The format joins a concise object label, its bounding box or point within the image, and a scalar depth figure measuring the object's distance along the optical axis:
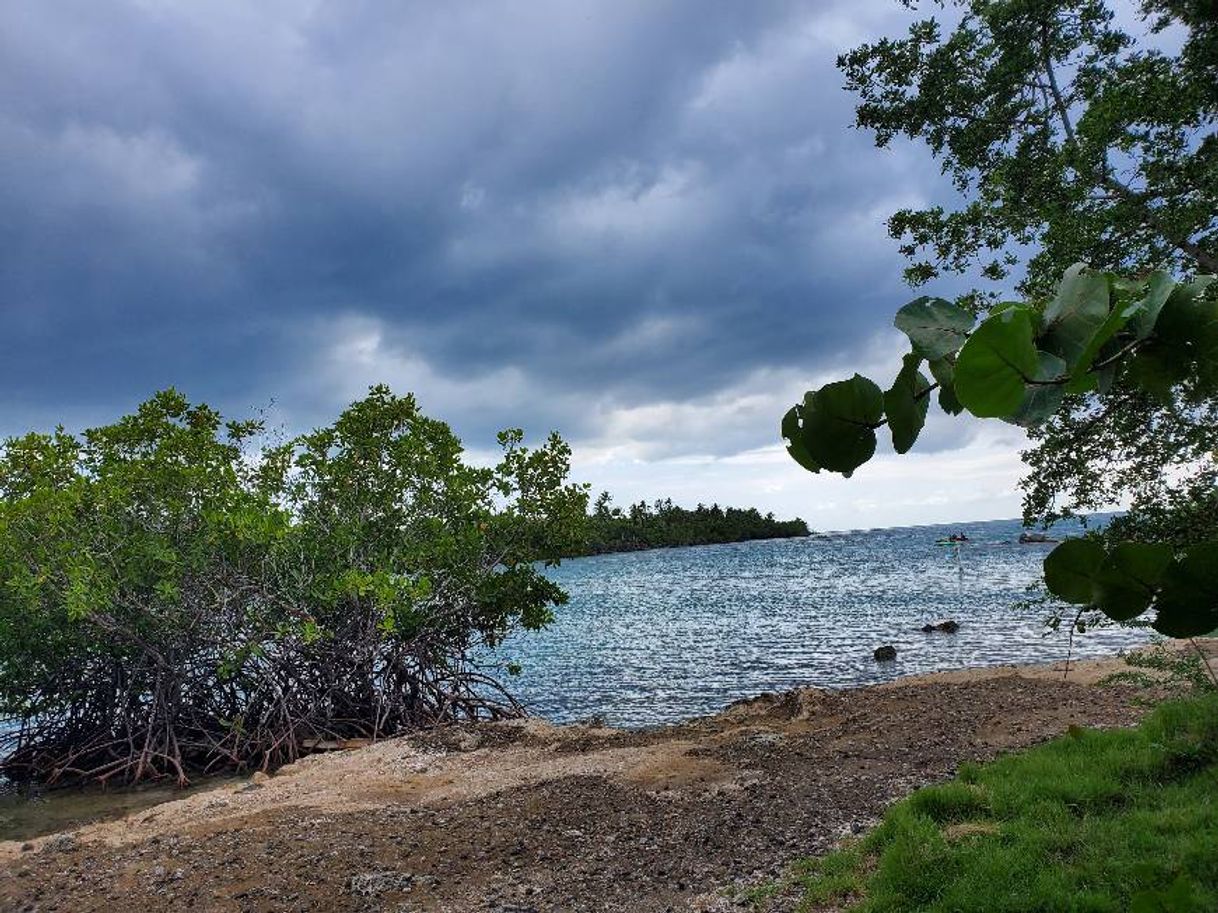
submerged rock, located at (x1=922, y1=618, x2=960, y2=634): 31.12
